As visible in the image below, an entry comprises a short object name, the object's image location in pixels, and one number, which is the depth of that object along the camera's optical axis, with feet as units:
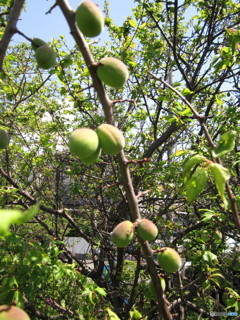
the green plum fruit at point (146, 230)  0.98
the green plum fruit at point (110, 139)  0.94
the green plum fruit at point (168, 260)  1.13
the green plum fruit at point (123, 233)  1.03
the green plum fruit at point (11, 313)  0.63
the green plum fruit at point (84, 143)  0.95
